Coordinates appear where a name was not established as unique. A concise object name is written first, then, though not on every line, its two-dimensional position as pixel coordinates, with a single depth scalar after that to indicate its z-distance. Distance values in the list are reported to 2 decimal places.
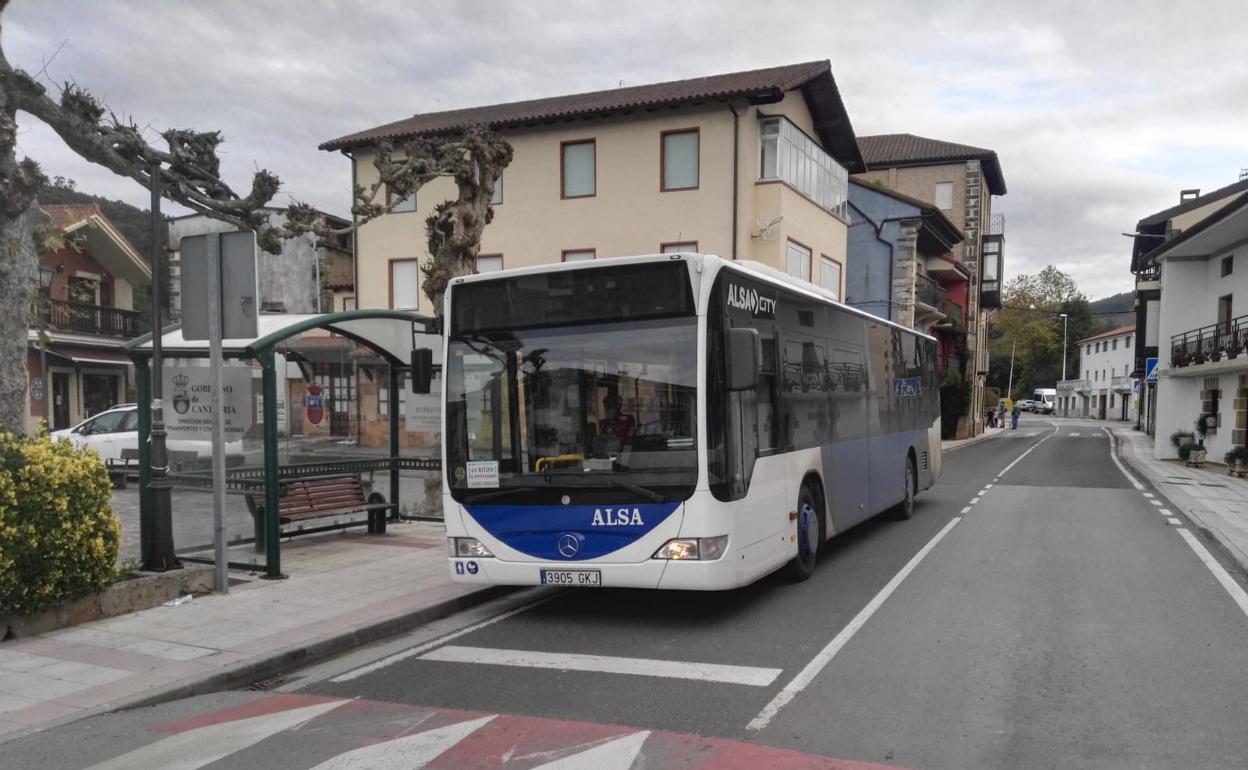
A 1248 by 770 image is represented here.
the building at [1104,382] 84.06
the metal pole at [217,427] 7.88
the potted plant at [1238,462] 23.45
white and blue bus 6.89
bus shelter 8.73
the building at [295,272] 36.00
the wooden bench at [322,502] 9.71
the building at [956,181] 49.66
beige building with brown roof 24.30
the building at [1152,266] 41.66
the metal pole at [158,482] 8.10
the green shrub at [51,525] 6.29
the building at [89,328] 31.30
